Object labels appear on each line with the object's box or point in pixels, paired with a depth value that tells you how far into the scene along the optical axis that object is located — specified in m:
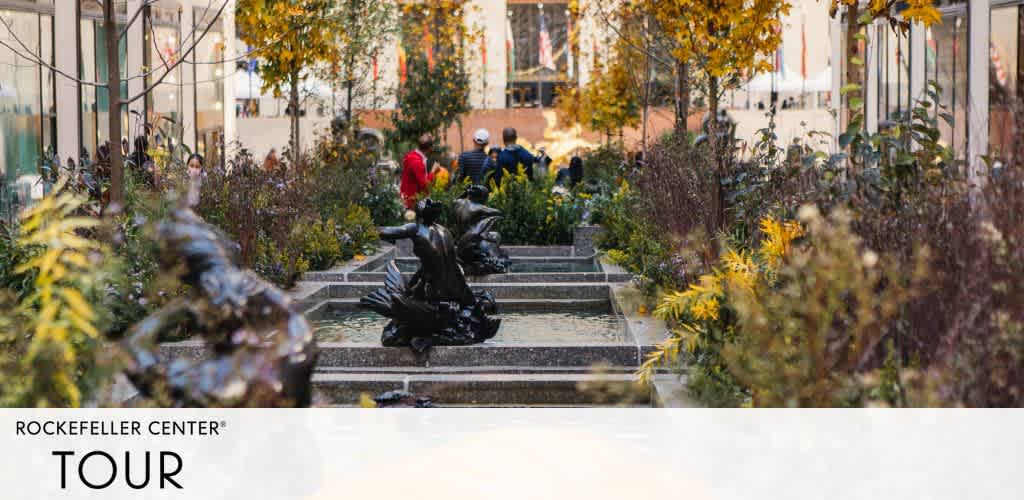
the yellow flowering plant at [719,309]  5.93
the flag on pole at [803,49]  40.53
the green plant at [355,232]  13.91
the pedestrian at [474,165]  17.12
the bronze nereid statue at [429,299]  7.95
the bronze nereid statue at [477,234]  10.49
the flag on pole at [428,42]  30.23
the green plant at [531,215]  16.05
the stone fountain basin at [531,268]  11.84
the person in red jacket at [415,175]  16.28
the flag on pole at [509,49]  44.03
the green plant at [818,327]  4.20
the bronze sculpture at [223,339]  3.80
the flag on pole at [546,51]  41.56
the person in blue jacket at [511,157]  17.84
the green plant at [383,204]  17.34
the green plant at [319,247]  12.40
